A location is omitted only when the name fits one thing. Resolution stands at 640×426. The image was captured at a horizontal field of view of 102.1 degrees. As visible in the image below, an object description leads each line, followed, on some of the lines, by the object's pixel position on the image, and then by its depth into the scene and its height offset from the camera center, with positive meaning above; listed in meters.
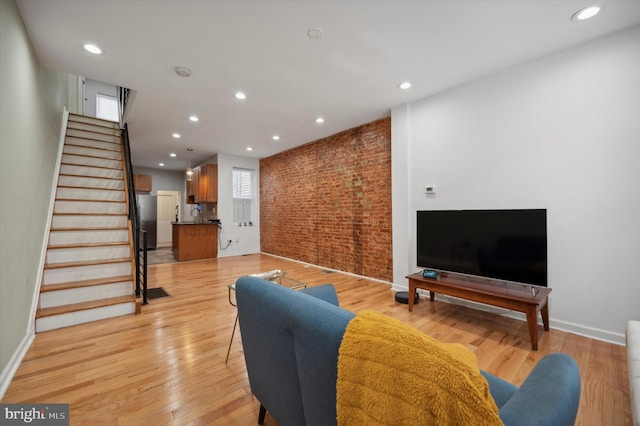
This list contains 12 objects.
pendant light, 6.58 +1.14
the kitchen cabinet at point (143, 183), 7.32 +0.92
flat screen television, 2.50 -0.36
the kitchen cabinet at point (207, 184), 6.89 +0.82
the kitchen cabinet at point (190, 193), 7.75 +0.63
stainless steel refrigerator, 7.95 -0.01
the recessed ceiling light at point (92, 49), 2.47 +1.63
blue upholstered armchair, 0.78 -0.57
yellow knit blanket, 0.56 -0.41
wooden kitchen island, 6.19 -0.66
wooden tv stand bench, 2.25 -0.81
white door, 8.83 +0.02
